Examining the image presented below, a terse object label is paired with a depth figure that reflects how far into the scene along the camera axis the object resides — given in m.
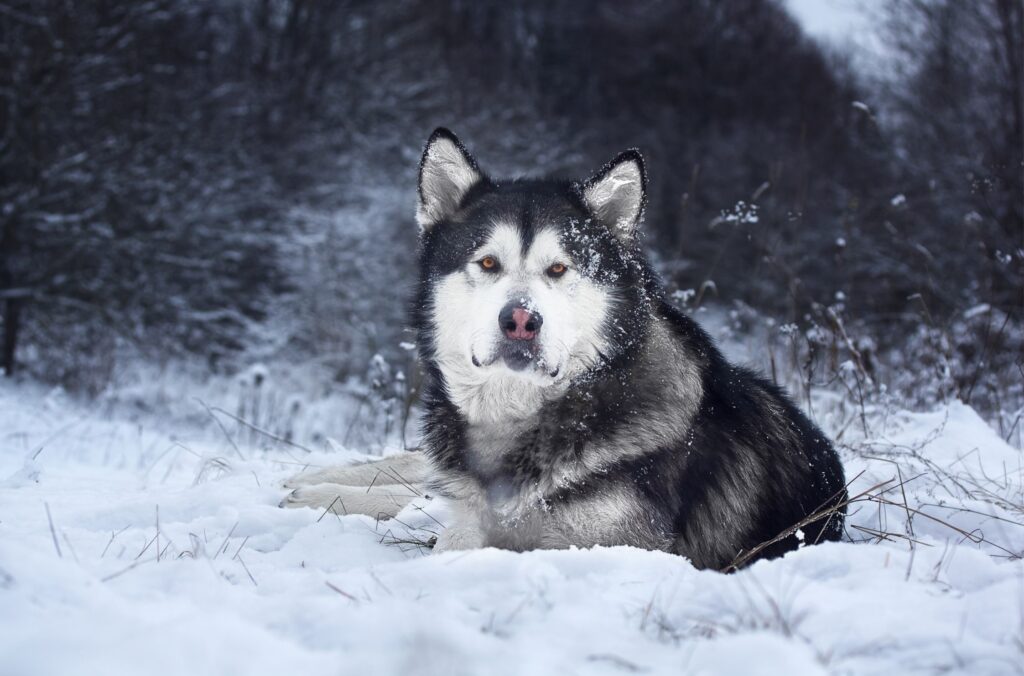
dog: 2.74
